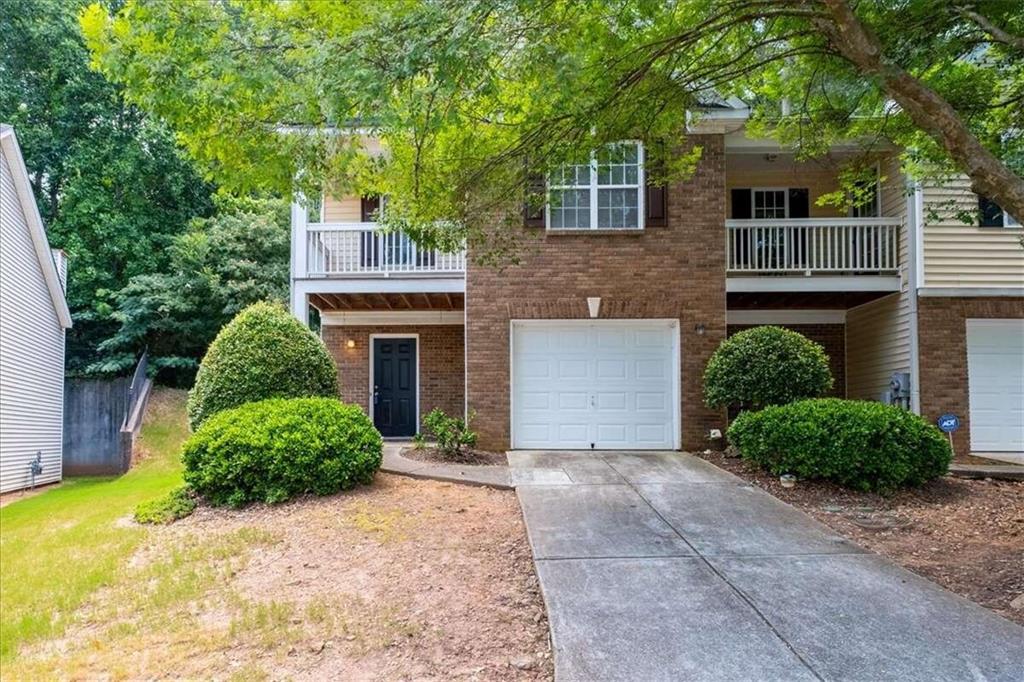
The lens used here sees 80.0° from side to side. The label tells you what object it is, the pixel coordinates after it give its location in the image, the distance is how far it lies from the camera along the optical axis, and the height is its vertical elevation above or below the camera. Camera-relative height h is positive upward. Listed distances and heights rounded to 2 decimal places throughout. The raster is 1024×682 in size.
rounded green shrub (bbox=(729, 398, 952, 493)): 7.02 -1.07
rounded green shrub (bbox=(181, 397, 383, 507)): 6.73 -1.12
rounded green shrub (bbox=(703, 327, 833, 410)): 8.72 -0.22
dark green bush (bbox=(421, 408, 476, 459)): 9.05 -1.14
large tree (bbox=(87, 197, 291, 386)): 18.67 +2.00
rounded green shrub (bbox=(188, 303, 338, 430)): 8.05 -0.12
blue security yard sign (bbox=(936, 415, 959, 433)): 9.89 -1.10
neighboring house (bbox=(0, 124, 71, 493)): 12.73 +0.52
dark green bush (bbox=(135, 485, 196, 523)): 6.63 -1.68
